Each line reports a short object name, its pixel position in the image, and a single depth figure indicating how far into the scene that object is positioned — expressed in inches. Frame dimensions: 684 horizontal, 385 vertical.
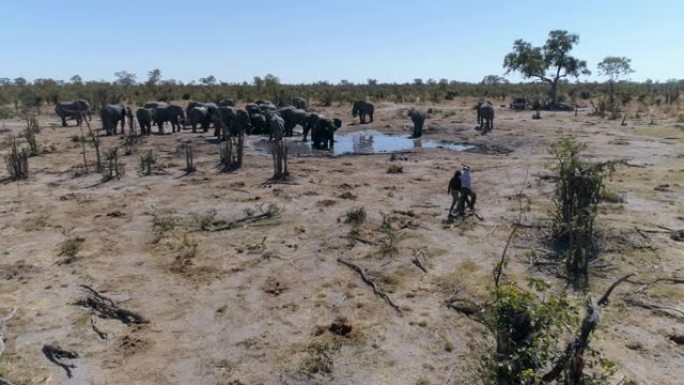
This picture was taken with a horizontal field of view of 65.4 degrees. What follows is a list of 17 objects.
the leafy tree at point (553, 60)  1473.9
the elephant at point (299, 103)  1210.3
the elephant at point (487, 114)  998.4
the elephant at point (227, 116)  888.3
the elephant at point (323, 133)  836.6
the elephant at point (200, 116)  964.0
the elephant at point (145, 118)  914.1
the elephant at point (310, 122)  864.6
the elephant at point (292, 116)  920.3
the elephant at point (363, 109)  1159.0
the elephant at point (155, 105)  988.7
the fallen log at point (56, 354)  249.1
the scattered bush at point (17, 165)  590.0
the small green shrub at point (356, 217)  436.5
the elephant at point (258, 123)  940.8
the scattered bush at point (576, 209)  335.9
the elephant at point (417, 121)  964.0
